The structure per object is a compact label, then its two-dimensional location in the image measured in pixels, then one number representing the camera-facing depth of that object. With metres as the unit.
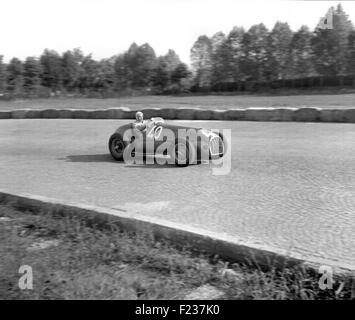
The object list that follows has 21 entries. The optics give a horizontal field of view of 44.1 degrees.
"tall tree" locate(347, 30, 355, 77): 52.62
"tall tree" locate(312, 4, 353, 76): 52.56
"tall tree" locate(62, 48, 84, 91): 80.38
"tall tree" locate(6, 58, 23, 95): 63.41
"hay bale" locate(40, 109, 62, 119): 24.31
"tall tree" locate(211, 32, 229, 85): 80.75
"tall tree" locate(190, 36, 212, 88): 81.62
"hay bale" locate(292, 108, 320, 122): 15.93
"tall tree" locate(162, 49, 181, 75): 72.76
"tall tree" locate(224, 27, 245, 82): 79.32
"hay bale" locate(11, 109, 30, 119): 25.92
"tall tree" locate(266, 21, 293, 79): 70.56
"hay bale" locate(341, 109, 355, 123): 14.98
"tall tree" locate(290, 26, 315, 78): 62.88
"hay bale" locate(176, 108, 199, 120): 19.55
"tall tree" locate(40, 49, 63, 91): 76.06
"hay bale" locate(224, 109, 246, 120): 17.97
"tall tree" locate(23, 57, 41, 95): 70.88
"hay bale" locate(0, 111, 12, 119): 26.64
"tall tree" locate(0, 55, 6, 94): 60.06
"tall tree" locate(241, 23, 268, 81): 75.25
